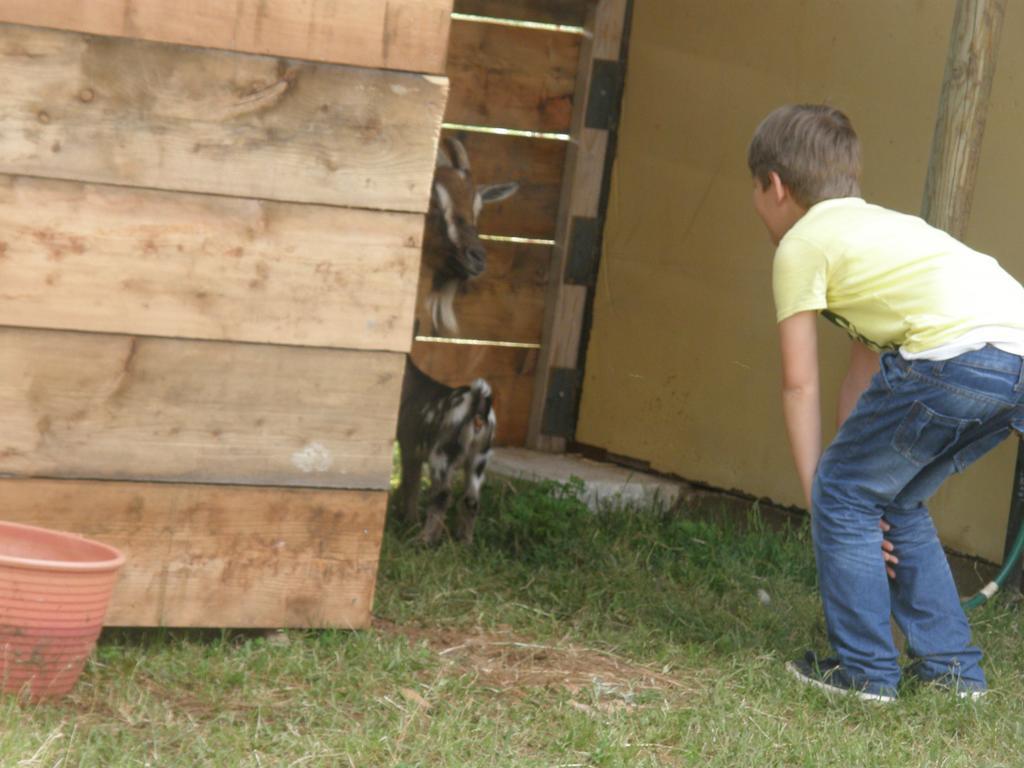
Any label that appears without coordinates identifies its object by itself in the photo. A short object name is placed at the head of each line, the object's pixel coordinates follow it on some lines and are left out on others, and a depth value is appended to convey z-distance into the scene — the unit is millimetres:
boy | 7426
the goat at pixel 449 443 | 10891
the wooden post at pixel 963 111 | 8281
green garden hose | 9344
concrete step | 12617
